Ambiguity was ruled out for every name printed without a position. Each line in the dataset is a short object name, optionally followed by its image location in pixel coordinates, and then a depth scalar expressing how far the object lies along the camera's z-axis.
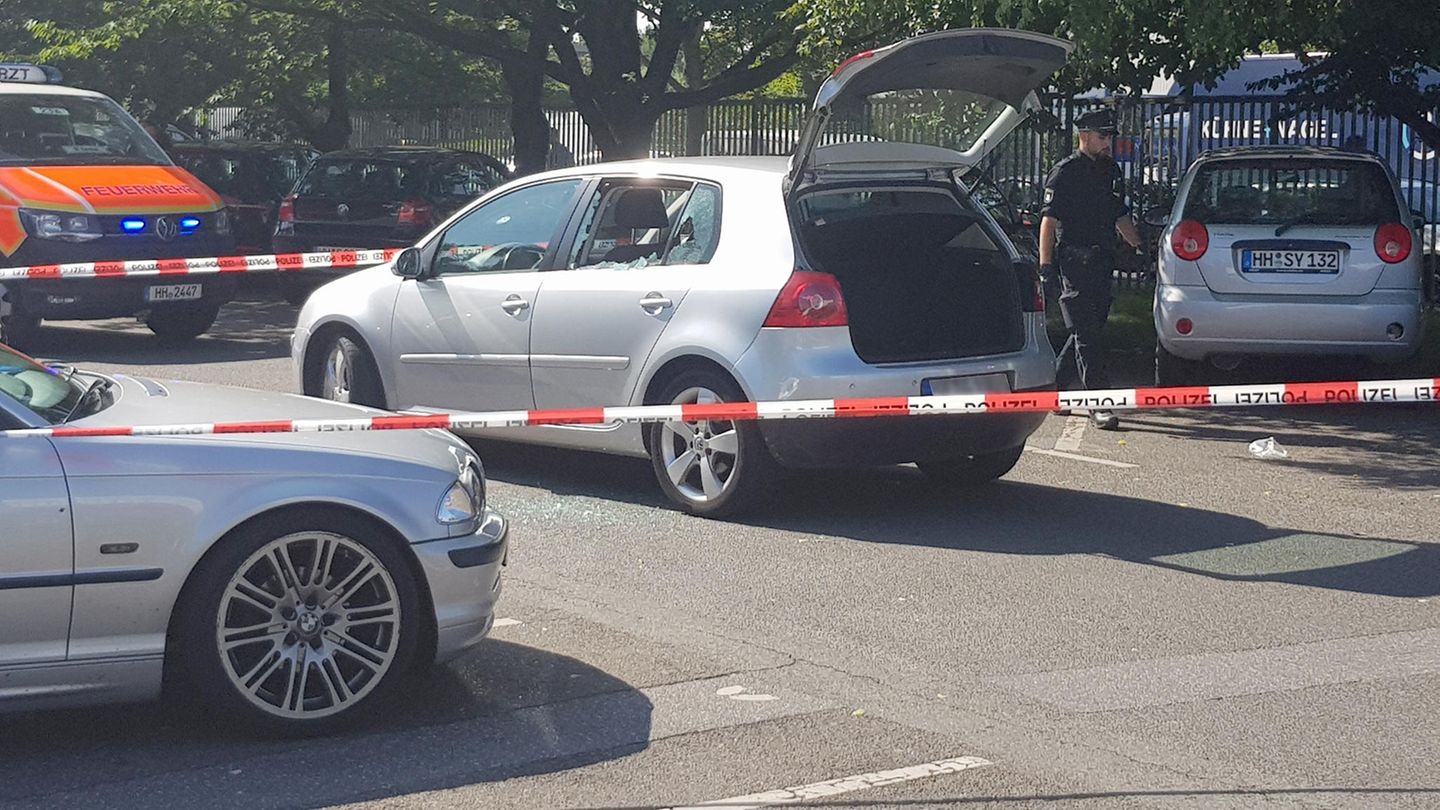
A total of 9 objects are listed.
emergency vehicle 14.06
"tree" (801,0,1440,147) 11.90
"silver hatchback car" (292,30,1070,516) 8.00
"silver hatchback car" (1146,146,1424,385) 11.24
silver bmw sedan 4.95
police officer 11.05
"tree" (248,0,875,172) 21.36
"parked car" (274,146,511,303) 17.42
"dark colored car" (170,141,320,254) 20.14
